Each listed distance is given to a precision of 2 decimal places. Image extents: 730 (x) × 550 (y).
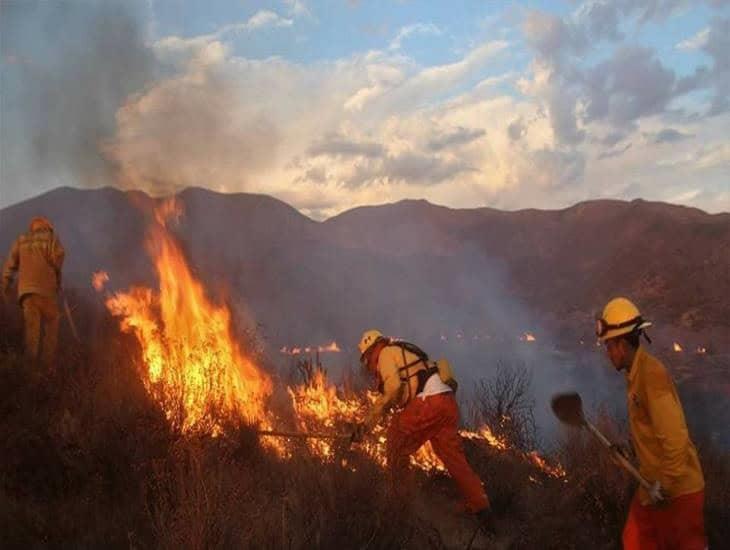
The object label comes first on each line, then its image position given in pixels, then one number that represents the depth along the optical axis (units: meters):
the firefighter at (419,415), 6.36
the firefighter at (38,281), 8.01
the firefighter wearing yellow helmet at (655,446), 3.79
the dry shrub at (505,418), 11.34
